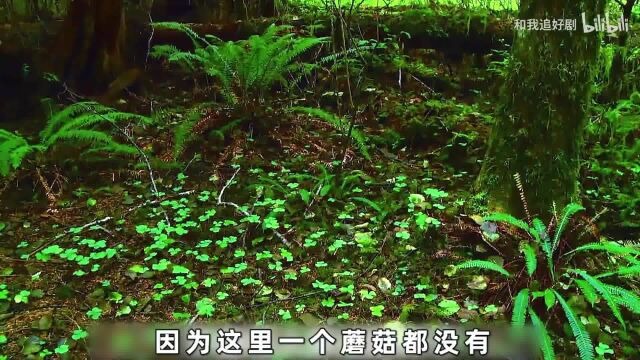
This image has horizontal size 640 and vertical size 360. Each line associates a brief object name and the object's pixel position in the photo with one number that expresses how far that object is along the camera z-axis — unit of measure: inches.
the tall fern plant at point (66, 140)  143.3
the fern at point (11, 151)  138.3
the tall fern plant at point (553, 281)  93.0
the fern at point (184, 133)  155.3
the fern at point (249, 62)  171.8
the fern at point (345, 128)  154.4
